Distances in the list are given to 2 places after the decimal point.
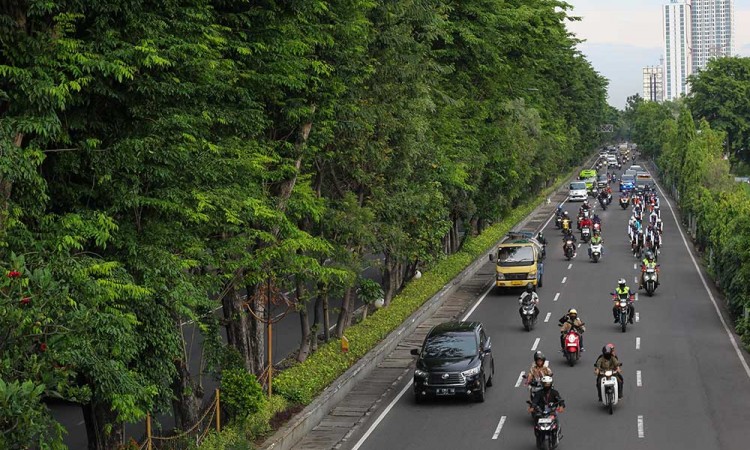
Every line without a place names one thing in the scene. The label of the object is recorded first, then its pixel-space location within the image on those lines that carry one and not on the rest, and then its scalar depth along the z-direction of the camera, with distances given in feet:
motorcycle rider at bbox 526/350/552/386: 74.33
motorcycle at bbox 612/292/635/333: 112.78
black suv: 82.43
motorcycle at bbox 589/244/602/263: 175.52
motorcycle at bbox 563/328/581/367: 95.61
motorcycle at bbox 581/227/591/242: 202.28
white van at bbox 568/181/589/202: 308.40
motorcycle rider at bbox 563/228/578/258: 181.88
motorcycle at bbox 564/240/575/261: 179.37
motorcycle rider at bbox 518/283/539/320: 115.14
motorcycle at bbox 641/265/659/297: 138.00
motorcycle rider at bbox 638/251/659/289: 137.80
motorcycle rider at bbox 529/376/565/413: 68.69
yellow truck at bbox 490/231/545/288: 143.02
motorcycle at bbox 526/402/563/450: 67.21
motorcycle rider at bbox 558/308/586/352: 96.71
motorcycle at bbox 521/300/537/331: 114.73
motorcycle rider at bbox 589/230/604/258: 176.65
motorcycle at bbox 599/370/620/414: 77.92
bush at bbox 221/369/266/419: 70.44
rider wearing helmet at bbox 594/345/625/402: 78.95
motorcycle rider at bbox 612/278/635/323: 112.35
